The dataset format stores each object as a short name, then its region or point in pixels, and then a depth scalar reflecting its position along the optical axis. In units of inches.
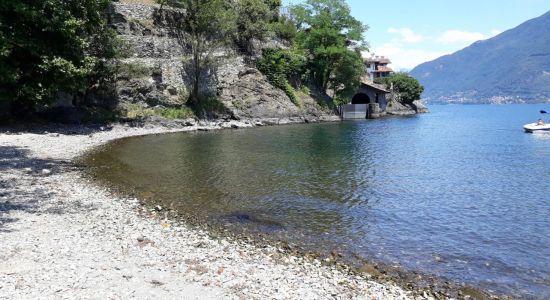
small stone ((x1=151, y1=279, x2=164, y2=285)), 391.5
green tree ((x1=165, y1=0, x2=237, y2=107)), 2239.2
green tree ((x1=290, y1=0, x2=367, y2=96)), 2970.0
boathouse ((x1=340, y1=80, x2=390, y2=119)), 3265.3
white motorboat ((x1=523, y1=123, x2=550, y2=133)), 2325.8
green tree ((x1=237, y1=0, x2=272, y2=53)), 2704.2
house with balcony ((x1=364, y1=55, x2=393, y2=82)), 5513.8
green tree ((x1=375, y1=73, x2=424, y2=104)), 4384.8
